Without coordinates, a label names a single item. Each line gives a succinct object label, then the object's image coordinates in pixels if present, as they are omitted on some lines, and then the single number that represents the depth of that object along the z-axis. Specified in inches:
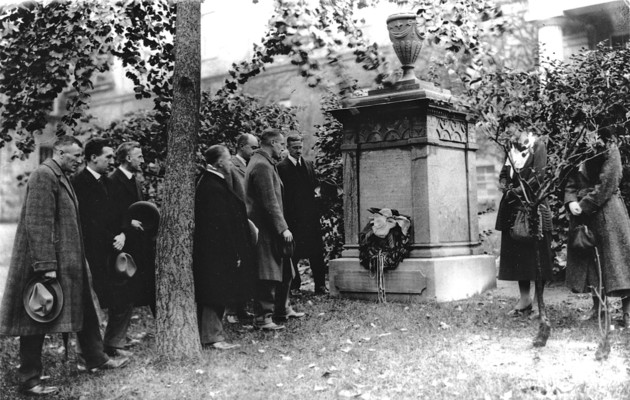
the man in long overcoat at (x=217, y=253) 260.1
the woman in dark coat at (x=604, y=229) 260.5
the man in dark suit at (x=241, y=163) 325.4
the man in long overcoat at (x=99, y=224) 255.9
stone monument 336.8
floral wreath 334.3
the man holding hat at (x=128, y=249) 259.1
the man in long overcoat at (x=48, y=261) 213.6
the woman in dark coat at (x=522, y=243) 289.0
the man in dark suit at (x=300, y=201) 362.3
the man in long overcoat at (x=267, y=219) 296.4
